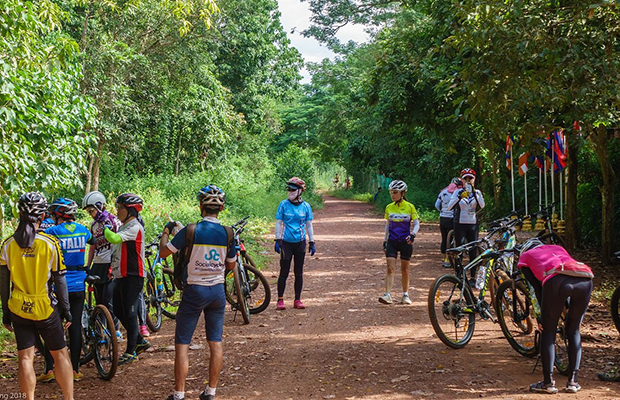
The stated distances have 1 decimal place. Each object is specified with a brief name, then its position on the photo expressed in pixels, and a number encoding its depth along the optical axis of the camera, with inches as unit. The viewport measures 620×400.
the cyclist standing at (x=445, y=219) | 581.3
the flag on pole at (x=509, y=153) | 754.0
